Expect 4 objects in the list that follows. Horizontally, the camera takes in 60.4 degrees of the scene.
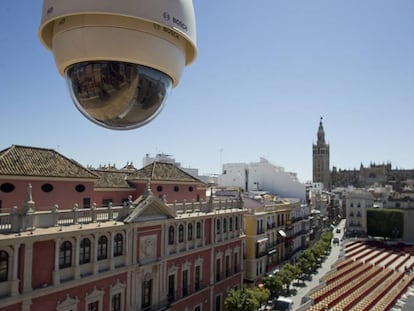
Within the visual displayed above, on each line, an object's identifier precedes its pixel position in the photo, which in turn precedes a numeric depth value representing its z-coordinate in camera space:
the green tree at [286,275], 27.30
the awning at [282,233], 36.53
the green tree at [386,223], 59.62
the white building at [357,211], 64.56
